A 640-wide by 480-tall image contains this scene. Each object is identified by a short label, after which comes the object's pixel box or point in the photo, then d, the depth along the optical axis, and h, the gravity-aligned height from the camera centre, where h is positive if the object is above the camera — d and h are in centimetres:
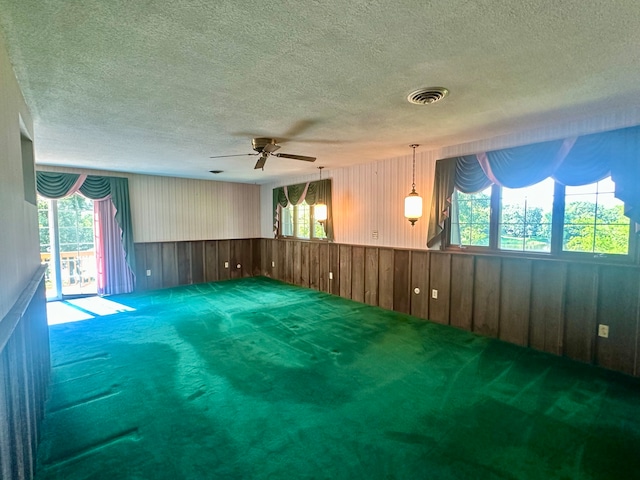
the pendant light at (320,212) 614 +23
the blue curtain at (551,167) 286 +63
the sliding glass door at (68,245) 566 -41
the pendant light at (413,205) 422 +25
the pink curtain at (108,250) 605 -53
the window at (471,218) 402 +7
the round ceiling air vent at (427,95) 238 +104
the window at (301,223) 676 +1
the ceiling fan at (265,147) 371 +96
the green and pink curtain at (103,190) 539 +64
